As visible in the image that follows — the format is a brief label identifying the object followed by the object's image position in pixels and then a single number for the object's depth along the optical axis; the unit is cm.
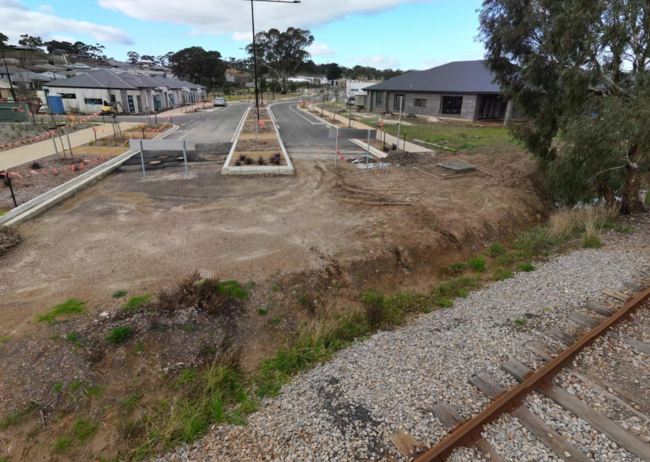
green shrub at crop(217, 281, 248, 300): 710
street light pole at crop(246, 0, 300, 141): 1998
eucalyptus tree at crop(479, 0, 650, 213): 945
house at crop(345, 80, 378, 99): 6012
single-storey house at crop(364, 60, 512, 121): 3678
